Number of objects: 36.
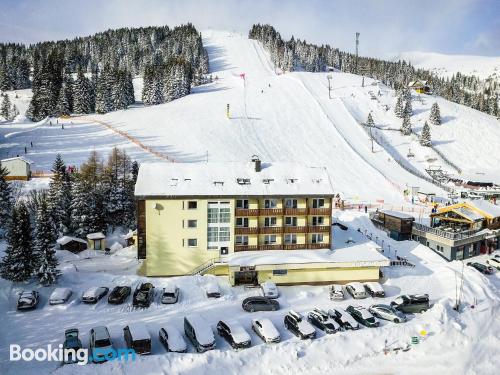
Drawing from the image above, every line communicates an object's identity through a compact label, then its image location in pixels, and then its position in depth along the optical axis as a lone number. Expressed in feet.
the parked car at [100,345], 79.61
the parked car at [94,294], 104.88
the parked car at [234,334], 85.92
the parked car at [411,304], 106.83
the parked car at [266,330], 88.38
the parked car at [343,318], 95.16
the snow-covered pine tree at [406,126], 362.53
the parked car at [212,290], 110.63
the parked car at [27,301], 99.91
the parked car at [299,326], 90.38
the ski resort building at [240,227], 123.24
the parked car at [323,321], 93.97
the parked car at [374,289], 115.76
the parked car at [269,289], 112.37
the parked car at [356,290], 114.73
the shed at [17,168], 195.93
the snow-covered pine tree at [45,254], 112.16
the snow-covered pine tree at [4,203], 154.20
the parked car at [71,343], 79.77
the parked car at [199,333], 84.12
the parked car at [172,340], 82.66
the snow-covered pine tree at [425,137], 345.31
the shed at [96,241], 153.58
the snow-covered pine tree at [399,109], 394.97
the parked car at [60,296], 103.06
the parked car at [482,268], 138.51
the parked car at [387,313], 100.17
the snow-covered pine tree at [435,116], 394.11
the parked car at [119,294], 104.99
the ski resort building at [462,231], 149.07
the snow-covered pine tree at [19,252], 110.83
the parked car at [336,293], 112.78
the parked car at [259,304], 103.81
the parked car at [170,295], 106.42
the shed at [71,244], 147.64
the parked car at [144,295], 103.86
